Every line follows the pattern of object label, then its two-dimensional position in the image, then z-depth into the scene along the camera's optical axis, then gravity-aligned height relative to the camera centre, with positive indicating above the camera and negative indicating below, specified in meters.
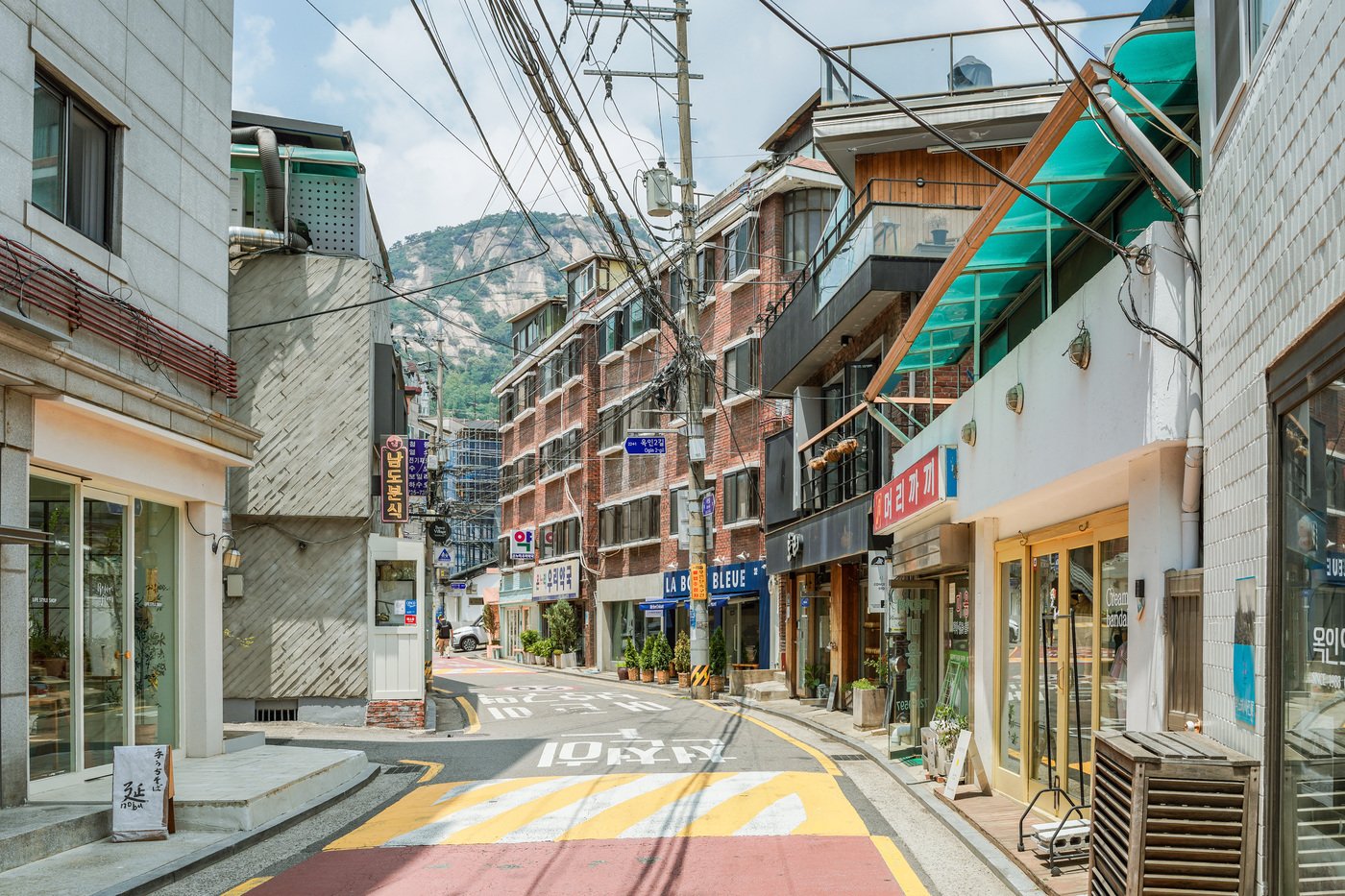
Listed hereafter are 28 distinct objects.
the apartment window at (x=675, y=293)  41.40 +7.67
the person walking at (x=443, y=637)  65.88 -5.43
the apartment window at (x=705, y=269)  39.50 +8.06
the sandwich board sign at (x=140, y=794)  9.94 -2.03
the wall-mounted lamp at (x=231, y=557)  15.27 -0.32
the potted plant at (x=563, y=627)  49.69 -3.73
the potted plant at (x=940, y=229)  19.19 +4.47
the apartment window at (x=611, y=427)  47.73 +3.90
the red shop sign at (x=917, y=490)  13.56 +0.47
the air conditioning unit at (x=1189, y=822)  6.13 -1.40
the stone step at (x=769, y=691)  28.81 -3.60
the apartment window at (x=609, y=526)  48.03 +0.17
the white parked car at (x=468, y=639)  73.38 -6.17
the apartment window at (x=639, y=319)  44.66 +7.45
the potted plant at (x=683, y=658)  35.56 -3.52
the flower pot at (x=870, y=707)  19.88 -2.72
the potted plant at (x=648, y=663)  37.41 -3.82
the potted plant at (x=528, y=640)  54.17 -4.60
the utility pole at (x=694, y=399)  27.41 +2.85
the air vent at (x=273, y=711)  20.48 -2.84
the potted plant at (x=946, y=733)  13.30 -2.11
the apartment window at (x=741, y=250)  36.31 +8.07
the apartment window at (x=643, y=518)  44.19 +0.45
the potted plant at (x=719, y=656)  31.64 -3.10
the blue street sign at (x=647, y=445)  31.45 +2.10
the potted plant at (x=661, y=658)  36.88 -3.62
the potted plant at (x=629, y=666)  38.75 -4.06
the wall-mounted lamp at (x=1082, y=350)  8.71 +1.22
